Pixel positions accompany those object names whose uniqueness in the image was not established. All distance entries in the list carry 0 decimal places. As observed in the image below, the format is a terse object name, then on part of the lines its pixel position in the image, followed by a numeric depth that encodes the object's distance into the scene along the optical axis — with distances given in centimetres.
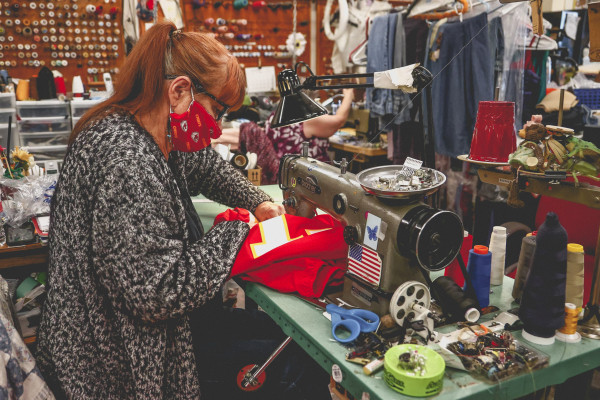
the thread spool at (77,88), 458
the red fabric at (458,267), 150
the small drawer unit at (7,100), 398
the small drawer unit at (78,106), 426
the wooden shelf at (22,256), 215
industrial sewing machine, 121
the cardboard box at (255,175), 302
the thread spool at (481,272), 138
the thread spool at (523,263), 138
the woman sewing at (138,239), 122
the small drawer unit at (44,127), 422
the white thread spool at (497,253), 154
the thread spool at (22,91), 430
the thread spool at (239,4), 574
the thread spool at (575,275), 121
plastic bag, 222
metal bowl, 124
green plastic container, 98
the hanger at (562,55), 442
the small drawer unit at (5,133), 406
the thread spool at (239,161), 291
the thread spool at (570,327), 119
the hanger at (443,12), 333
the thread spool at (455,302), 128
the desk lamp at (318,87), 133
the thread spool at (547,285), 113
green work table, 102
